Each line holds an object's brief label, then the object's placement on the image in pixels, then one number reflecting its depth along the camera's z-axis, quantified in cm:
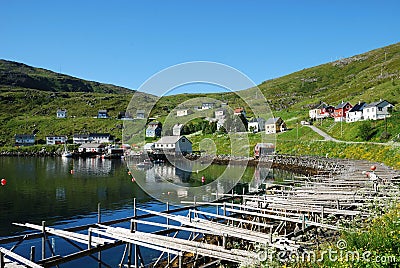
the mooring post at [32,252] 1470
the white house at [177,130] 12484
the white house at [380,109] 8869
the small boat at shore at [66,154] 13401
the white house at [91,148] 14740
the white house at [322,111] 12172
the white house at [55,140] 16888
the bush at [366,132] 7350
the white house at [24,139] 16395
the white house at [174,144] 12044
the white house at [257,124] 12041
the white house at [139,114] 16612
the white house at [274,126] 11197
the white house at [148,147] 12686
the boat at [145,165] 9234
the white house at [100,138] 16625
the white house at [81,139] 16675
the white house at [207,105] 15011
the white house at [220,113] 13335
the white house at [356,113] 9716
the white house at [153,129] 15500
